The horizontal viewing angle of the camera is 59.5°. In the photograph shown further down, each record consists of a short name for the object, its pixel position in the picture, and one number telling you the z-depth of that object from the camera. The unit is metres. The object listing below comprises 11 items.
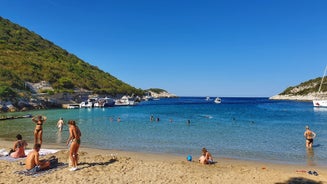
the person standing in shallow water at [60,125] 27.46
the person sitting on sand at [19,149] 13.59
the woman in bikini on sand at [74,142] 11.15
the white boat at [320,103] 80.38
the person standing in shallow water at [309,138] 19.53
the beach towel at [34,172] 10.68
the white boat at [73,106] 71.40
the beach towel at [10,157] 13.18
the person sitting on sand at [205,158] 13.91
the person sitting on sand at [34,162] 10.94
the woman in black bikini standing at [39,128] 13.94
